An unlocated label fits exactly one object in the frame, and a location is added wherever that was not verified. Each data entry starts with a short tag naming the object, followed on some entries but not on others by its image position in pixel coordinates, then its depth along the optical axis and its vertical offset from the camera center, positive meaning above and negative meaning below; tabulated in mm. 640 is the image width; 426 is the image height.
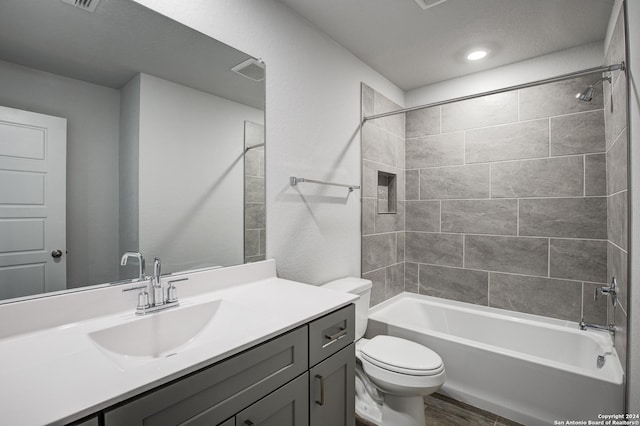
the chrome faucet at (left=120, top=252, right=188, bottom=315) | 1105 -316
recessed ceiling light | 2316 +1195
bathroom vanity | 640 -392
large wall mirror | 963 +245
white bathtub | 1624 -941
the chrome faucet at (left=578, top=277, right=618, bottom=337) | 1770 -519
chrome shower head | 1832 +691
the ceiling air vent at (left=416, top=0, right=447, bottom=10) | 1743 +1182
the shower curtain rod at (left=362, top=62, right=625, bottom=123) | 1557 +734
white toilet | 1583 -889
